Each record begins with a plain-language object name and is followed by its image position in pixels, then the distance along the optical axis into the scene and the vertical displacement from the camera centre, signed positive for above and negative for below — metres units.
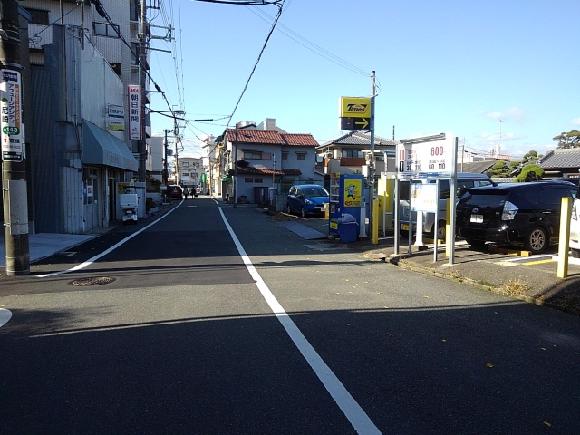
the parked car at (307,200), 26.92 -0.93
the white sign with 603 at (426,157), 11.02 +0.64
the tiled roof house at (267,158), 55.81 +2.75
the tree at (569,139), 61.59 +5.63
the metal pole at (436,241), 10.30 -1.22
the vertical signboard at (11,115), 9.23 +1.21
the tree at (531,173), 29.80 +0.69
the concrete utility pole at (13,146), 9.25 +0.64
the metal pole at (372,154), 16.48 +1.40
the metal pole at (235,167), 52.40 +1.58
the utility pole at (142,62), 30.98 +7.44
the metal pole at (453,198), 10.11 -0.30
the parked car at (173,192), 60.44 -1.24
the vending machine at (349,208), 15.66 -0.80
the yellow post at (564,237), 7.99 -0.84
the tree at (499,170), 42.78 +1.20
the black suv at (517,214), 10.85 -0.65
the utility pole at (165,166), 68.47 +2.12
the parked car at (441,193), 13.70 -0.27
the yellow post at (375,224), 14.80 -1.20
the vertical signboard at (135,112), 29.88 +4.16
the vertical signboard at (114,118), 22.23 +2.79
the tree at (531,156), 43.12 +2.52
